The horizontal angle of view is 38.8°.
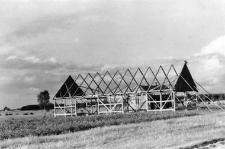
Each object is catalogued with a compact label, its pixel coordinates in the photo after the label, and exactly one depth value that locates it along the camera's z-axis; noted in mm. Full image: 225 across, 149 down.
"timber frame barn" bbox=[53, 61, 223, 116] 37812
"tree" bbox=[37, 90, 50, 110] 102375
